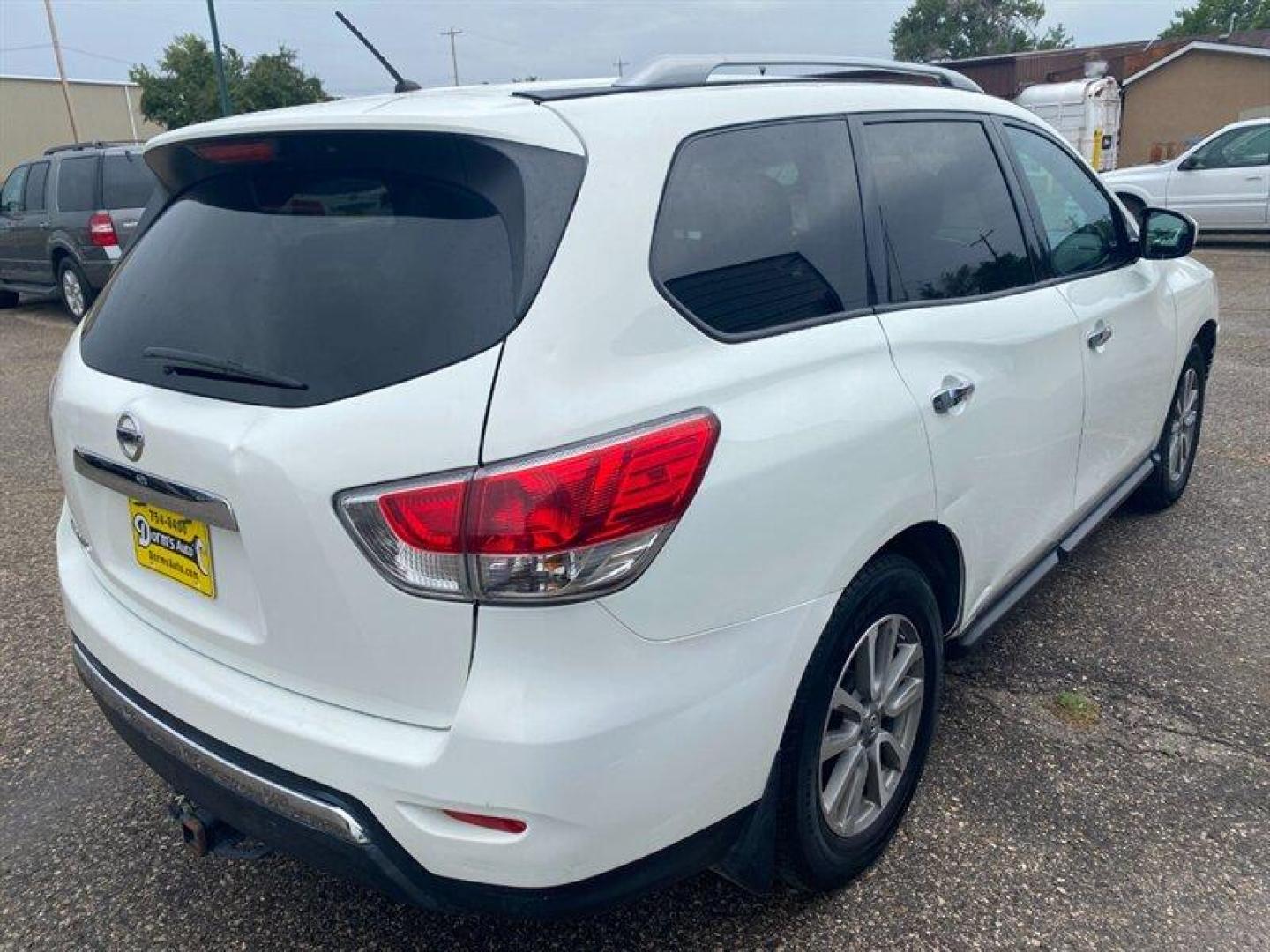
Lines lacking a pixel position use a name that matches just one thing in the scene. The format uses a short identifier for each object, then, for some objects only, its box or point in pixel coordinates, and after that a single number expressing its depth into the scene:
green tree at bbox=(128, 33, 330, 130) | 42.03
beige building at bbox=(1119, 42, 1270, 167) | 29.08
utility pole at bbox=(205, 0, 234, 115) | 21.09
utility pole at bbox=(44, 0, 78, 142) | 41.16
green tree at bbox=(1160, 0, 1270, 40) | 71.25
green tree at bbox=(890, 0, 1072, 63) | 74.19
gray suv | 10.50
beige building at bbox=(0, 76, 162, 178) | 46.97
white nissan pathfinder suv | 1.68
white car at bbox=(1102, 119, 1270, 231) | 13.50
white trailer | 23.67
